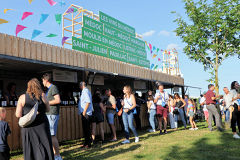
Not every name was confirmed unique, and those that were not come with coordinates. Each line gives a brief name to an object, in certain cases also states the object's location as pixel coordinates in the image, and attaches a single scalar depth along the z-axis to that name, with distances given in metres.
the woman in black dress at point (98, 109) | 7.14
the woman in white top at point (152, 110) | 9.03
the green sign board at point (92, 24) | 9.79
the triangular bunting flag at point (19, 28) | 6.97
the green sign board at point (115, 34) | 11.43
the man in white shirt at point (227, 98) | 7.05
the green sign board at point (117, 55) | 11.11
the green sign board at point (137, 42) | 13.63
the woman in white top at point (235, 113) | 6.47
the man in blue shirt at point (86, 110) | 5.91
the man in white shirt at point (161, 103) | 8.54
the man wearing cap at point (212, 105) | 8.13
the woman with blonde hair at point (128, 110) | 6.66
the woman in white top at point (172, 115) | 10.38
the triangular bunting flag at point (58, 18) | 8.87
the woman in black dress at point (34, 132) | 3.37
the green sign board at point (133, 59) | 12.69
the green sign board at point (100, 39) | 9.72
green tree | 16.31
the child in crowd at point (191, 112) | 9.58
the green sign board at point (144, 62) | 13.69
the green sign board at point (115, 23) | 11.27
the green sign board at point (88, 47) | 8.78
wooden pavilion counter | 6.26
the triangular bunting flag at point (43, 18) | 7.96
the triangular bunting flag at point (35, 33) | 7.42
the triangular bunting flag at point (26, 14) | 7.44
